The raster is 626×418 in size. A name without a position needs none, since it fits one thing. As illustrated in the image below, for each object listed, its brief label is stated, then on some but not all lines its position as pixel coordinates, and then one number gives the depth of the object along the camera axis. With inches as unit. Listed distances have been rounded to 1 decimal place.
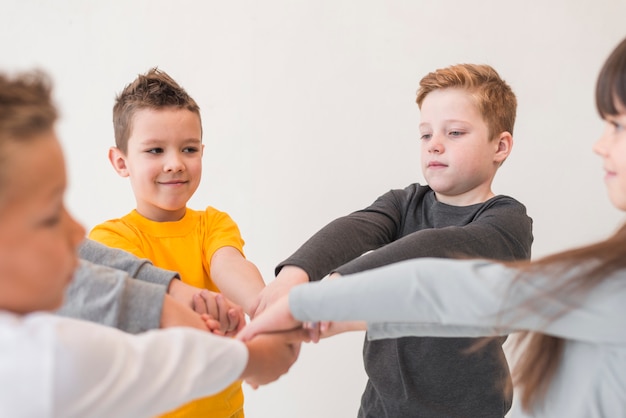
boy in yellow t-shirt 56.2
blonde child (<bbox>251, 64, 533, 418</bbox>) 53.7
